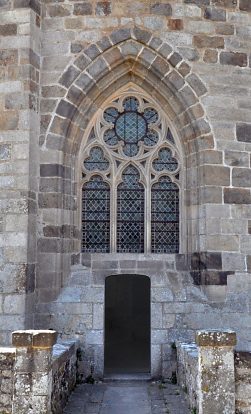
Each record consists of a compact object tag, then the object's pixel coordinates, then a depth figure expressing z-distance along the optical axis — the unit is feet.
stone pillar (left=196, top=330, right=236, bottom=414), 15.49
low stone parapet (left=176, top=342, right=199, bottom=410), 17.46
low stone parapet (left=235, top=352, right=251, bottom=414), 15.70
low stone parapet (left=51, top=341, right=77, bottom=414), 17.13
